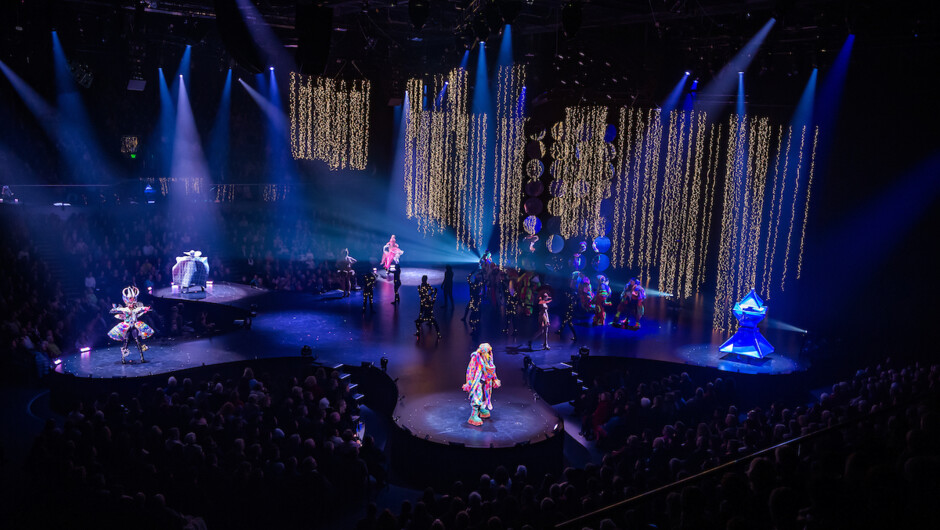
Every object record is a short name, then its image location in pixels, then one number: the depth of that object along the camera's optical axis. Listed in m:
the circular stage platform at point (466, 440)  8.90
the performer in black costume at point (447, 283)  17.28
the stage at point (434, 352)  9.59
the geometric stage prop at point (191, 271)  17.70
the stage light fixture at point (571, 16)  10.07
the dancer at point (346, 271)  18.53
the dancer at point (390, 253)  21.72
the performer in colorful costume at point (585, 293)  16.30
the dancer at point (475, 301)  15.60
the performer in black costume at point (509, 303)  15.01
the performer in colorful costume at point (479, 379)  9.77
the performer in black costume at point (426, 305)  14.52
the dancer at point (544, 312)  13.73
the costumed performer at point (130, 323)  11.93
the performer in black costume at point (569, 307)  14.57
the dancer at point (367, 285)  16.69
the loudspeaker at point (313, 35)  9.36
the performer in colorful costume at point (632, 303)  15.80
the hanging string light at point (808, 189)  15.76
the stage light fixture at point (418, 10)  10.35
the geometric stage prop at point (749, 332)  13.25
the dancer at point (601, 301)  16.20
